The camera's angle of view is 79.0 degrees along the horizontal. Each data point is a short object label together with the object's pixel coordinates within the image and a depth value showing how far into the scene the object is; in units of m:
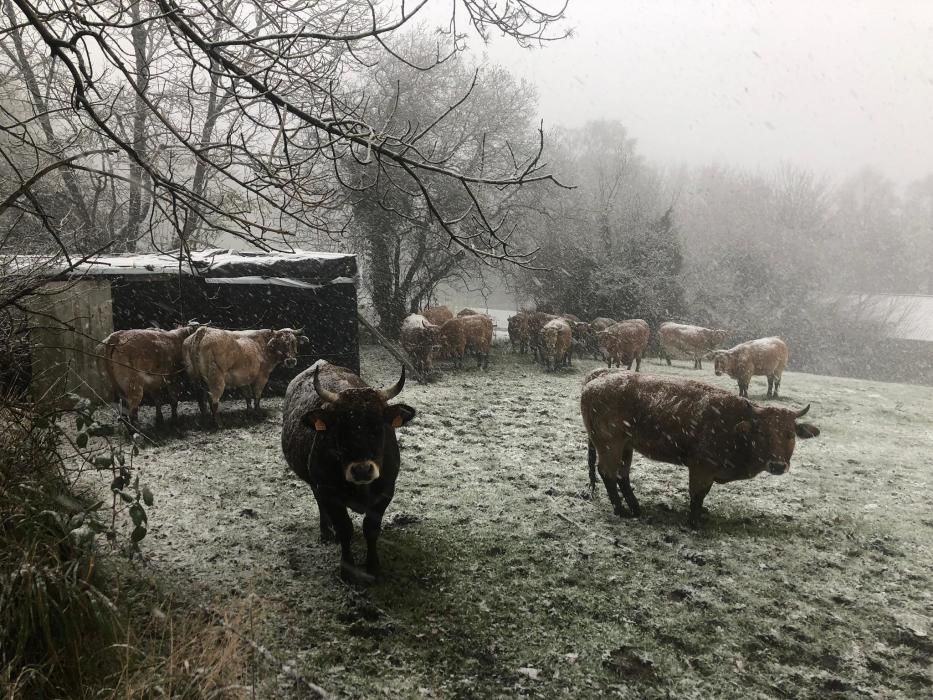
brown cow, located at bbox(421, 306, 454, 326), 12.83
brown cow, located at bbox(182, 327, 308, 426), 6.12
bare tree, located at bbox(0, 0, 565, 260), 2.14
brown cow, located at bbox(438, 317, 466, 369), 10.44
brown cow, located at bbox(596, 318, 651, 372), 9.69
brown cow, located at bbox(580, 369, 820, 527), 3.91
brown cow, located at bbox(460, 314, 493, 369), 10.48
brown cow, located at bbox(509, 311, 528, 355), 12.42
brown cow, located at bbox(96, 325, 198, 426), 5.55
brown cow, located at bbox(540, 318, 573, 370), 9.97
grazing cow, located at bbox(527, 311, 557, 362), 11.44
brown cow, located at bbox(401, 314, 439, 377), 9.92
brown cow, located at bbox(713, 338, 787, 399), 7.54
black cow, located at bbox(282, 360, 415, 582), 3.07
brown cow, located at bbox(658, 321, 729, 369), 9.52
